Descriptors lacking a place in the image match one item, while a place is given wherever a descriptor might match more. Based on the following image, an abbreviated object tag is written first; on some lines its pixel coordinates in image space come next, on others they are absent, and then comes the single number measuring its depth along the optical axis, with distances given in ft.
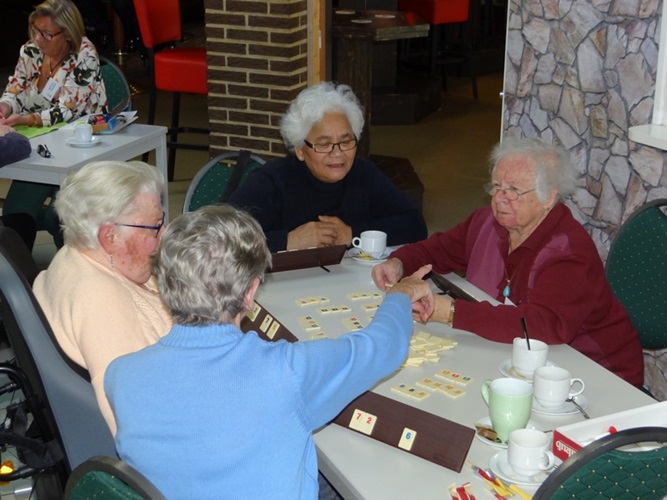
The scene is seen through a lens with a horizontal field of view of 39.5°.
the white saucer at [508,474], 5.86
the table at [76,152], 12.71
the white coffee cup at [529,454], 5.91
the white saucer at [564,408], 6.81
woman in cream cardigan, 7.06
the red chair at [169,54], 19.06
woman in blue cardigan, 5.35
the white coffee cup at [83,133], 13.50
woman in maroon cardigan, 7.98
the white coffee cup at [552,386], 6.78
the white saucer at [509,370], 7.27
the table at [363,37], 17.47
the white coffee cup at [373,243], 9.92
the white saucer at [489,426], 6.34
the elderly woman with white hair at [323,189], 10.46
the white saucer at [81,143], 13.55
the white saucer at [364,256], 9.84
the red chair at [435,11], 24.64
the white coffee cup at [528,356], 7.23
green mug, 6.30
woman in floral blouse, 14.60
